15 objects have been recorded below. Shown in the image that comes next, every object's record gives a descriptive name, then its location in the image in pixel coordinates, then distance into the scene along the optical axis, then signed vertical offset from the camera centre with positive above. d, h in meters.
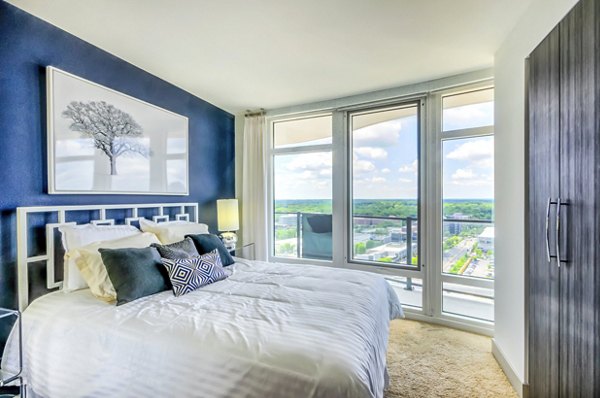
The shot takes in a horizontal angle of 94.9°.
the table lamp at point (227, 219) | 3.58 -0.28
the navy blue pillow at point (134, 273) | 1.79 -0.51
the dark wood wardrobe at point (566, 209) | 1.11 -0.06
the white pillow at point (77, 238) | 1.91 -0.30
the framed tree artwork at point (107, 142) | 2.07 +0.51
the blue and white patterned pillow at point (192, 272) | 1.94 -0.56
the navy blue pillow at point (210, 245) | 2.55 -0.45
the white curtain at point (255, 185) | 3.95 +0.18
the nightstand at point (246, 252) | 3.95 -0.79
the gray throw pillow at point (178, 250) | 2.15 -0.42
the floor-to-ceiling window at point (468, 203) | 2.87 -0.07
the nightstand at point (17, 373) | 1.53 -0.99
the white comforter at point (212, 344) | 1.13 -0.69
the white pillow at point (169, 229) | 2.53 -0.30
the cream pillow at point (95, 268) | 1.81 -0.47
